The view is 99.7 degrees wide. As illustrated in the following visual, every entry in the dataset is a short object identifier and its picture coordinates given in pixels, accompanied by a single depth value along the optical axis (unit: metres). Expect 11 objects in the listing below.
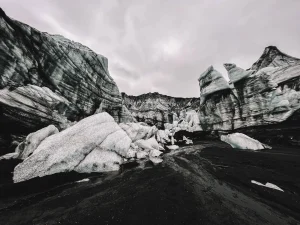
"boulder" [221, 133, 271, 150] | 13.06
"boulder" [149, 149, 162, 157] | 11.56
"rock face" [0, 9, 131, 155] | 11.18
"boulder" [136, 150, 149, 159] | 10.65
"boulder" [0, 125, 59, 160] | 9.25
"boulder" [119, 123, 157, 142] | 14.53
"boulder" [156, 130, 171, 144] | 22.36
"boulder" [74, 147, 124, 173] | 7.18
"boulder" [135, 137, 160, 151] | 13.16
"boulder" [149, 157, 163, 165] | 9.26
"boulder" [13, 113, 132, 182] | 6.44
